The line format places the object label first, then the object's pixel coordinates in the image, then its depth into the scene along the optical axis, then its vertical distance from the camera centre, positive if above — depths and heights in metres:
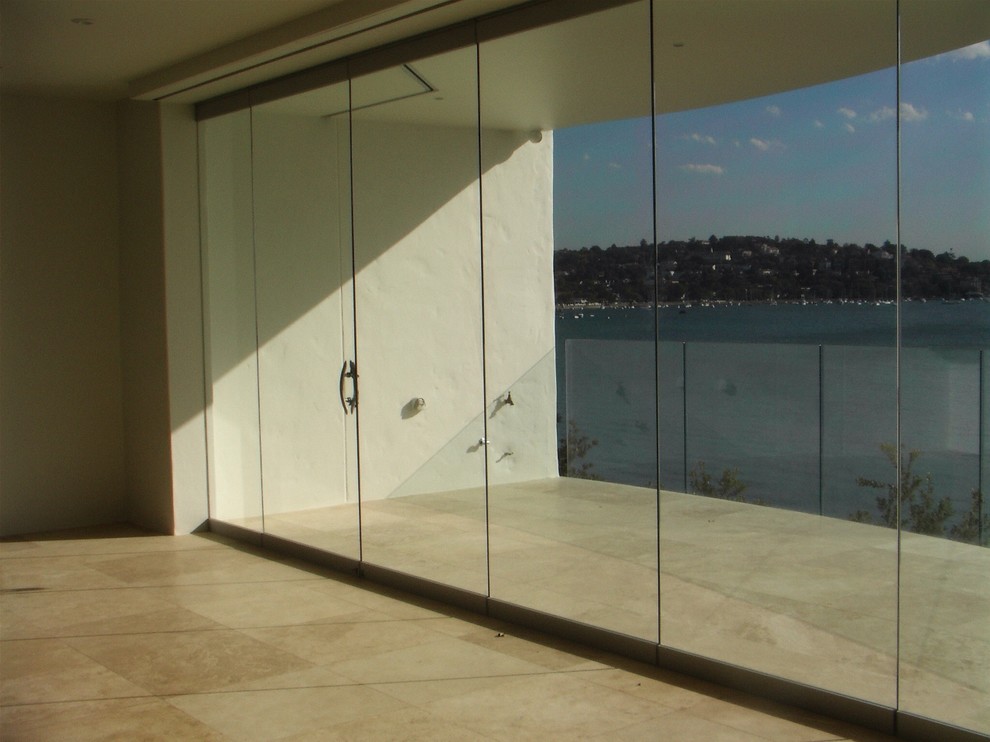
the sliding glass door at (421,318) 5.58 +0.03
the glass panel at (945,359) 3.56 -0.15
